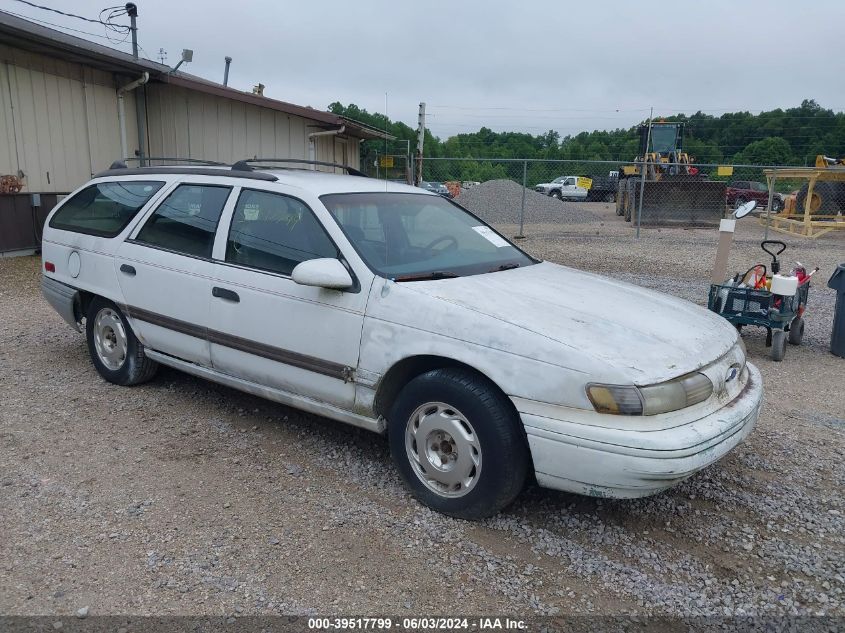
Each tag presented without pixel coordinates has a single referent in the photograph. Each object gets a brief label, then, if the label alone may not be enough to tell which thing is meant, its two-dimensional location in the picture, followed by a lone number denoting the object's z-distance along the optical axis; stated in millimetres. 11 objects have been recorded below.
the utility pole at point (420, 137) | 17675
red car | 27469
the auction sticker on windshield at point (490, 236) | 4418
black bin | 6465
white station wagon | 2863
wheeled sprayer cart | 6180
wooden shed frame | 15875
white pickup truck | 38281
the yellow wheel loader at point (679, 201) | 20484
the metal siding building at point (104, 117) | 10922
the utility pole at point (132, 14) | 15102
